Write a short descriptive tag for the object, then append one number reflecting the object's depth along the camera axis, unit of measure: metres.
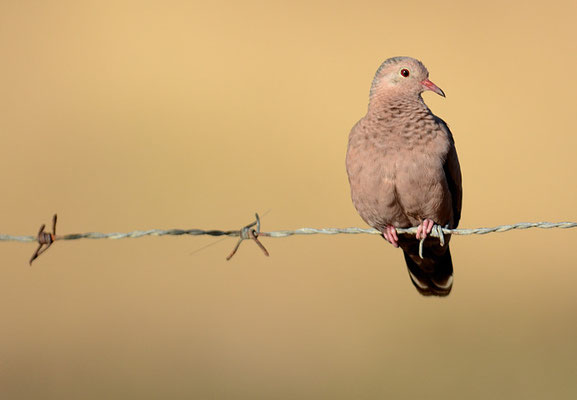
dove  9.42
